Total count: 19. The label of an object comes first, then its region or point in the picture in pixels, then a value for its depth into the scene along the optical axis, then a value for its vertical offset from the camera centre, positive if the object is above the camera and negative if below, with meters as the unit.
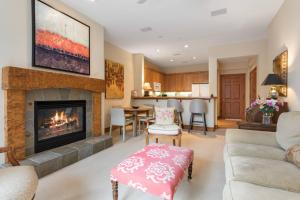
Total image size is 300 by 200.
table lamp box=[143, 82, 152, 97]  6.63 +0.41
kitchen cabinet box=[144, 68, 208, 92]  8.02 +0.94
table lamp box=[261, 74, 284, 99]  2.93 +0.32
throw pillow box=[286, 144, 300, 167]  1.38 -0.48
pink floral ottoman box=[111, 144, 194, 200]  1.33 -0.64
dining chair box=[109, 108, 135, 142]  4.06 -0.47
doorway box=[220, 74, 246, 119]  7.55 +0.12
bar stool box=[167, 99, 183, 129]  5.06 -0.16
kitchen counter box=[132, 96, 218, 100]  4.97 +0.02
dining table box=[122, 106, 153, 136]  4.46 -0.40
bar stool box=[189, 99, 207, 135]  4.78 -0.24
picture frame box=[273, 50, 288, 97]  2.90 +0.54
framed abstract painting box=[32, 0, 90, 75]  2.54 +0.99
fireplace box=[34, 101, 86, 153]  2.69 -0.45
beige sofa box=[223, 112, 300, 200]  1.02 -0.55
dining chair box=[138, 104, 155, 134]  4.26 -0.54
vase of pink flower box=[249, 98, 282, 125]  2.65 -0.15
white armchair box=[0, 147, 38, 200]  1.12 -0.61
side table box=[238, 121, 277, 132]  2.66 -0.45
